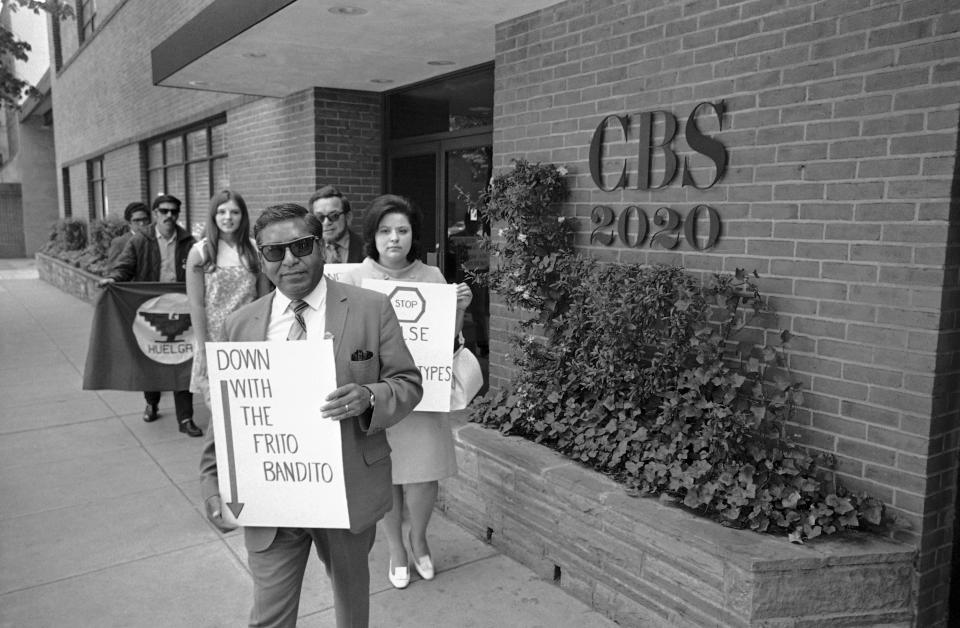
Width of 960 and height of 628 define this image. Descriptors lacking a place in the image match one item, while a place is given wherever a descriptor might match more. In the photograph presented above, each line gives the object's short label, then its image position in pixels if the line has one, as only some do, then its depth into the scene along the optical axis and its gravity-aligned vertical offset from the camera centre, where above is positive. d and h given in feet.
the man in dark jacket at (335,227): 14.37 -0.10
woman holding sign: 11.12 -3.18
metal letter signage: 11.85 +0.74
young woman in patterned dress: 16.10 -1.08
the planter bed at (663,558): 9.12 -4.56
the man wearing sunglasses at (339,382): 7.47 -1.65
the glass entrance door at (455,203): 21.18 +0.64
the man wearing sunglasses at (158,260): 20.25 -1.12
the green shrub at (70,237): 59.11 -1.43
